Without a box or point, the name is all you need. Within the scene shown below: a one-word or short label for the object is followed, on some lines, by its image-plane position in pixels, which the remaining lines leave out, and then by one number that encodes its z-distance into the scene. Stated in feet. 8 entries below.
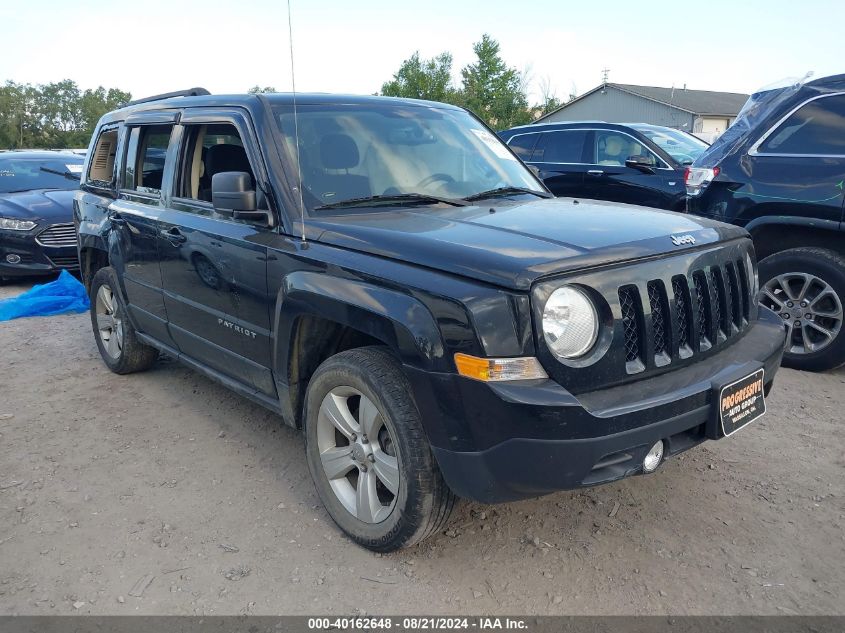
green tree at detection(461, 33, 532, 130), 171.94
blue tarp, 24.18
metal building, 138.31
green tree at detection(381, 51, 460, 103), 182.19
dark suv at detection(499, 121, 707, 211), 24.79
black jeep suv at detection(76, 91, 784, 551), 7.81
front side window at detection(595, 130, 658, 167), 26.45
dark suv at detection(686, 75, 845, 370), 15.93
